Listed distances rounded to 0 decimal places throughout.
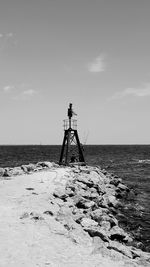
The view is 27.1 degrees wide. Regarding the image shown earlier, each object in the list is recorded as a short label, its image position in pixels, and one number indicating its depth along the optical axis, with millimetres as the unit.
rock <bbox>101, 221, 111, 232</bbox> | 17047
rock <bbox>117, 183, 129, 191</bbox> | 34531
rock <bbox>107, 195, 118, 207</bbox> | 26975
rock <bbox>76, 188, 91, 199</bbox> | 24484
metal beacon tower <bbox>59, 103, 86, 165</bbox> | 37406
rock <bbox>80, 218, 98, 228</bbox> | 16039
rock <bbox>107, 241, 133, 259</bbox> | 13250
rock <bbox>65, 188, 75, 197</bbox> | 23072
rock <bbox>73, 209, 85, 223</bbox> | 16609
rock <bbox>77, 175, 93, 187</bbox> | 28859
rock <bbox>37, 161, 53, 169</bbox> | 34400
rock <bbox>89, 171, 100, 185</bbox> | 29962
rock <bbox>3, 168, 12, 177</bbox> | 28672
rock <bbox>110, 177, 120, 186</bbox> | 35531
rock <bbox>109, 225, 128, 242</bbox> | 16461
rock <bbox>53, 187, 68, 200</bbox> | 21453
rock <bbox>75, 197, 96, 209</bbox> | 21083
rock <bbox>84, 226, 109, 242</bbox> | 14777
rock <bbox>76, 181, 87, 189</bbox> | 27211
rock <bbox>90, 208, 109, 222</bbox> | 18783
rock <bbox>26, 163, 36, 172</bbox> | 32888
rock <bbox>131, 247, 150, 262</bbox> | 13526
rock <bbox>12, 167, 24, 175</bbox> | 30144
